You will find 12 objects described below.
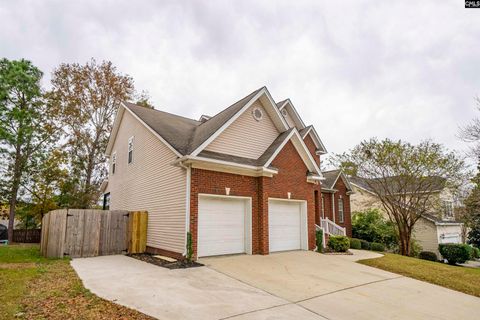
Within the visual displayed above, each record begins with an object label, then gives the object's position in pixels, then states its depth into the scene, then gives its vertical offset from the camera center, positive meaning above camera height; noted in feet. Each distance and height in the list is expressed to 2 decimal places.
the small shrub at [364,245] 64.85 -8.96
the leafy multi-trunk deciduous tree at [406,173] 58.29 +6.80
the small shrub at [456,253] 66.54 -11.04
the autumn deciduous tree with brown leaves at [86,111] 83.71 +27.94
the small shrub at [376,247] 65.58 -9.48
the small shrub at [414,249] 70.96 -11.04
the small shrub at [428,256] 67.21 -11.84
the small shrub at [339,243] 45.16 -5.97
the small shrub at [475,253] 78.57 -13.15
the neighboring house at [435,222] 68.90 -4.89
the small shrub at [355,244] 60.49 -8.17
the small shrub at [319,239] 44.67 -5.32
